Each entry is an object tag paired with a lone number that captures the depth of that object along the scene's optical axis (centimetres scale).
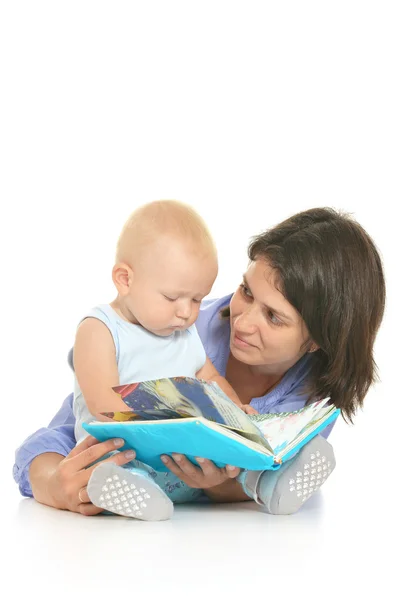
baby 248
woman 267
